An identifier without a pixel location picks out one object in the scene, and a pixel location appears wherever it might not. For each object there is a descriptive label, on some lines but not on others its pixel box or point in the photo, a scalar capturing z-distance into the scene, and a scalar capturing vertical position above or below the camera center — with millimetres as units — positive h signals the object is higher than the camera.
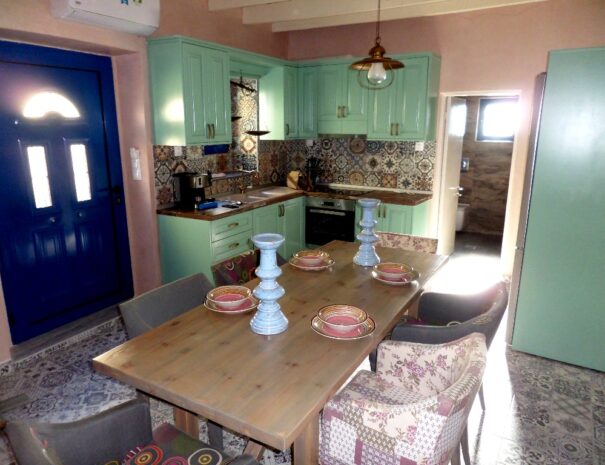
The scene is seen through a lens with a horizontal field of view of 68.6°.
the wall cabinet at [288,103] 4875 +397
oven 4832 -889
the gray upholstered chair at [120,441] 1326 -1000
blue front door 3127 -394
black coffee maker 4023 -451
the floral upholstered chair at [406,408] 1418 -973
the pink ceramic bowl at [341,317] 1888 -783
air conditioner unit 2881 +843
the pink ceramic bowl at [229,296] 2104 -766
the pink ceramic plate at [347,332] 1849 -801
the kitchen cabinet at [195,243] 3795 -899
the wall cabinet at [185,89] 3588 +405
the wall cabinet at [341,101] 4781 +406
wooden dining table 1398 -827
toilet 6969 -1169
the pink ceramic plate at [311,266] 2666 -755
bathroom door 4867 -365
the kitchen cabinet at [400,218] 4539 -807
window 6613 +297
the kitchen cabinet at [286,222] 4410 -857
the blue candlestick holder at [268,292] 1792 -624
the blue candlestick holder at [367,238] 2635 -600
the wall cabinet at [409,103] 4441 +361
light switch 3797 -210
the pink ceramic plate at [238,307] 2074 -788
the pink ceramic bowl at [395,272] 2480 -754
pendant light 2551 +434
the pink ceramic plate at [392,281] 2445 -774
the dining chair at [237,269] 2492 -750
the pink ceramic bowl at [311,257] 2719 -728
